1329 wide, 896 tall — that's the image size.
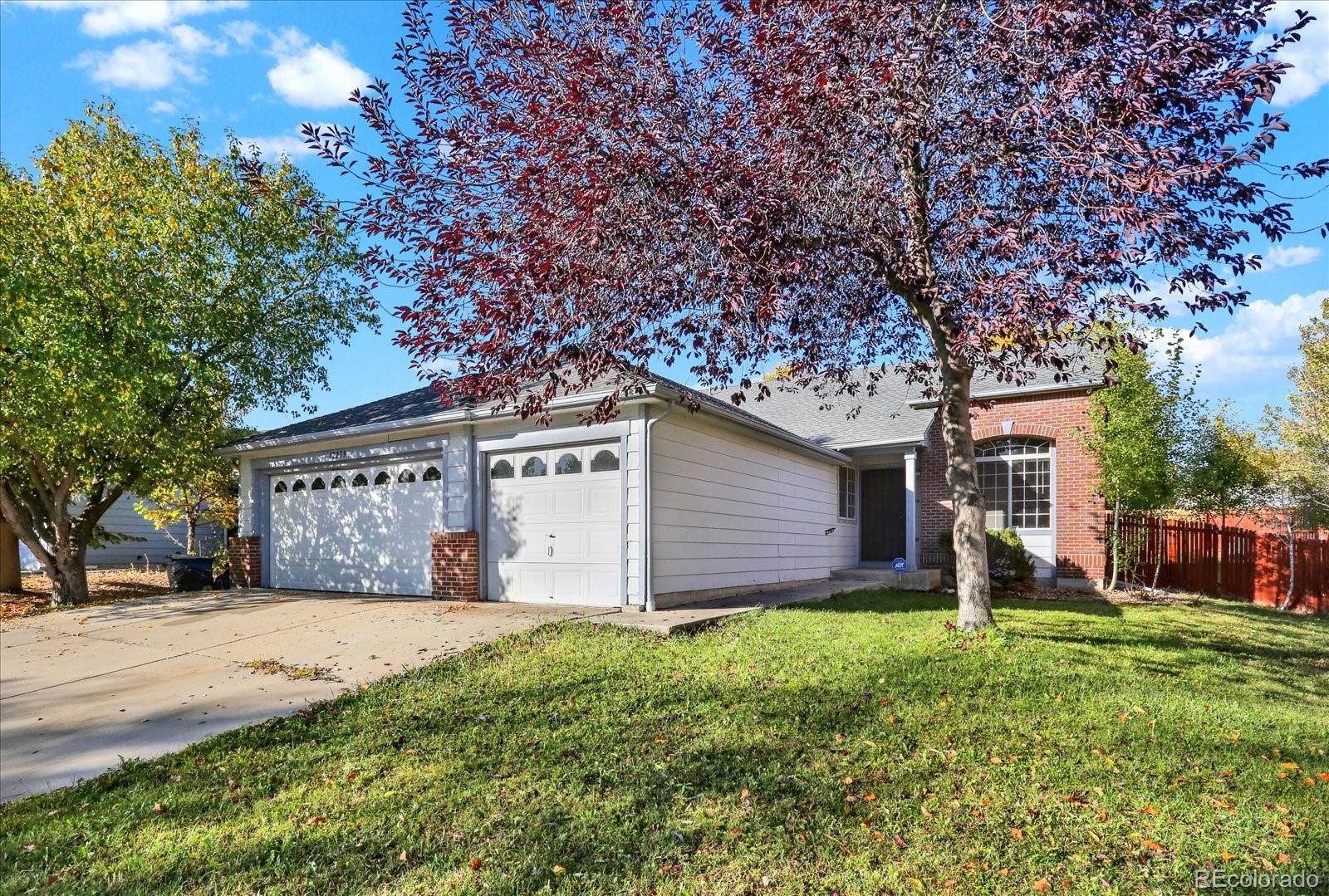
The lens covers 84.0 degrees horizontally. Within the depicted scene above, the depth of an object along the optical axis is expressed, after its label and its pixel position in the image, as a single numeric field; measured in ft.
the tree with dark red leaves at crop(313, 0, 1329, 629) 17.56
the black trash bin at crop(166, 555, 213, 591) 48.55
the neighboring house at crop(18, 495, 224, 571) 76.48
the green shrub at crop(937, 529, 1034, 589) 46.52
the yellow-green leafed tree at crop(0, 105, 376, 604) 35.06
